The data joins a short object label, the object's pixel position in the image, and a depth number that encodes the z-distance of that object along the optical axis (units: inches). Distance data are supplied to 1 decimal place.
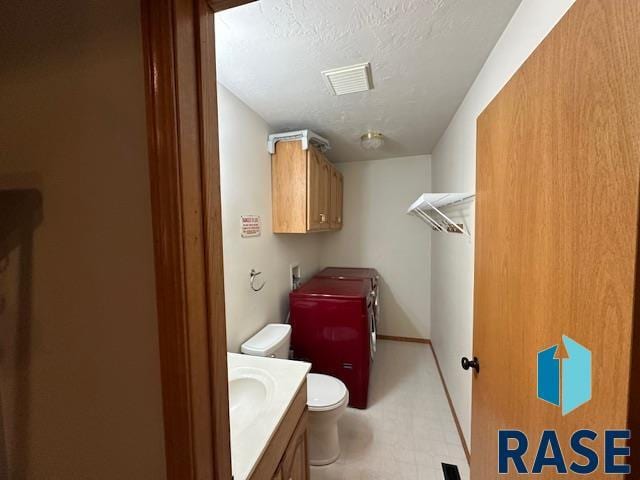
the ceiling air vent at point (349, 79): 53.1
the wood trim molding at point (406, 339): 126.6
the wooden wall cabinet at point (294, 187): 79.7
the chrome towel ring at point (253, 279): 70.9
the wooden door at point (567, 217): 16.6
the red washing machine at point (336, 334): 79.0
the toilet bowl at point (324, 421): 60.9
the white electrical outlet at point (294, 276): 97.4
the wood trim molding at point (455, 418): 64.7
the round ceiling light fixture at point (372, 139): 90.4
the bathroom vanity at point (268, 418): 31.4
